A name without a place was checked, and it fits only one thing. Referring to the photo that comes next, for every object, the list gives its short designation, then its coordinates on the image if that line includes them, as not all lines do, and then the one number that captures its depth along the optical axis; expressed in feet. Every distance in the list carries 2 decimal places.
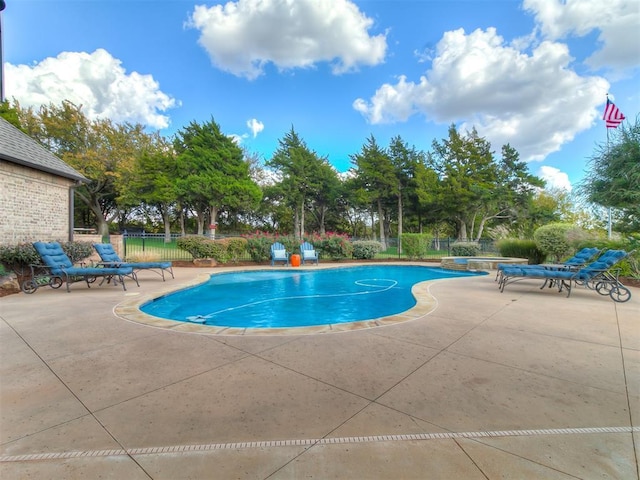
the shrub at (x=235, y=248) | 45.11
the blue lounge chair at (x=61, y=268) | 22.91
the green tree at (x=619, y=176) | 28.73
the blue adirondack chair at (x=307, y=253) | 46.62
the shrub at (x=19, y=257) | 23.22
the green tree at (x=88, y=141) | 81.15
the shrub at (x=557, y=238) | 41.39
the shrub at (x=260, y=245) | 46.21
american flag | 35.24
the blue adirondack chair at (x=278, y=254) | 44.74
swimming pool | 18.70
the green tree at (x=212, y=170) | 81.97
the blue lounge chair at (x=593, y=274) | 20.63
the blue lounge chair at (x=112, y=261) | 26.27
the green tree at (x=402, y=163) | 90.99
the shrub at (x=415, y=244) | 55.83
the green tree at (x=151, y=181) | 82.33
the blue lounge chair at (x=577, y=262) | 24.56
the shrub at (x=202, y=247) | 43.50
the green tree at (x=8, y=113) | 58.51
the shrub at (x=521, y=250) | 47.16
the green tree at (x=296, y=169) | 94.17
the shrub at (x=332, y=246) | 50.85
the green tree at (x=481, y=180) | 81.46
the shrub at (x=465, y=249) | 58.03
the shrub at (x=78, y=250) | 27.99
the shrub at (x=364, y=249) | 53.42
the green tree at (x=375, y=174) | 88.89
